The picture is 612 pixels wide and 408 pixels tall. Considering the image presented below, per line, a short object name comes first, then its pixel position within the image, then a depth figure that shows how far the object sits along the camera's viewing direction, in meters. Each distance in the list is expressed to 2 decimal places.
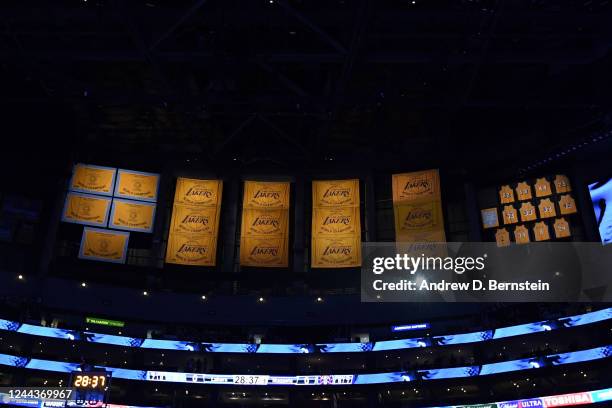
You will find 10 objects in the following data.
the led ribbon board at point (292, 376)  26.09
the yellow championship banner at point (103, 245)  28.88
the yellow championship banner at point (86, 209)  29.48
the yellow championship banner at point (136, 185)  30.61
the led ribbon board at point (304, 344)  25.99
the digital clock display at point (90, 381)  15.20
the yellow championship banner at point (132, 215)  29.98
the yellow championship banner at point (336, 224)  29.56
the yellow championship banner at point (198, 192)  30.86
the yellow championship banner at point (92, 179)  30.11
